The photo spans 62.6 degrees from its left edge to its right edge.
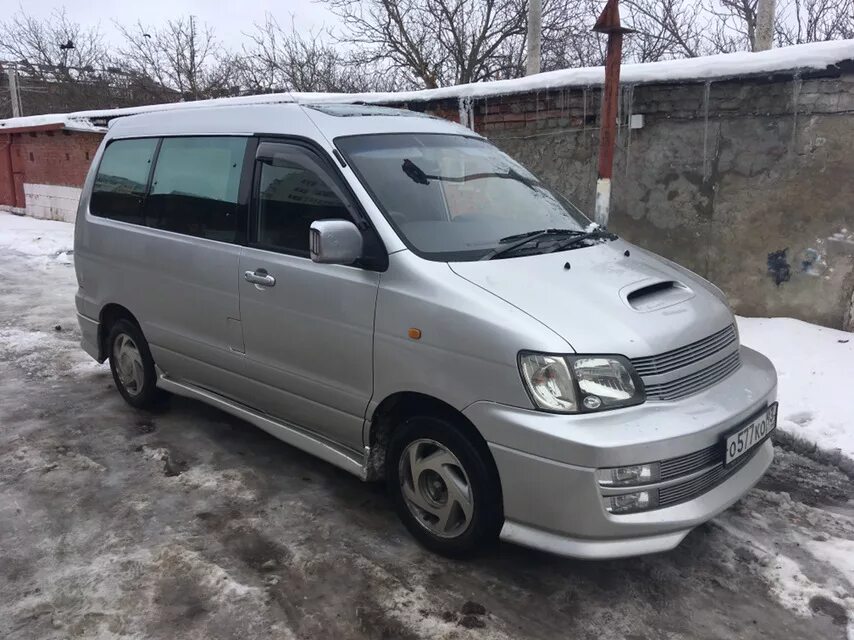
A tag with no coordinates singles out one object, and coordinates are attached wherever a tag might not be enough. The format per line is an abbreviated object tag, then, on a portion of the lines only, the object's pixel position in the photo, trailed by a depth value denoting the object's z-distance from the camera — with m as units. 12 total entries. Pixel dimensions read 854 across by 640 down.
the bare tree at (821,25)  19.62
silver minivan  2.72
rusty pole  5.64
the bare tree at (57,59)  29.23
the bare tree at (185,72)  26.05
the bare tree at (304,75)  23.89
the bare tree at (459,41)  21.88
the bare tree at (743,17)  19.17
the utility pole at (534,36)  11.86
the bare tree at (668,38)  20.89
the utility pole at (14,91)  25.97
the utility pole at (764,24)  9.62
